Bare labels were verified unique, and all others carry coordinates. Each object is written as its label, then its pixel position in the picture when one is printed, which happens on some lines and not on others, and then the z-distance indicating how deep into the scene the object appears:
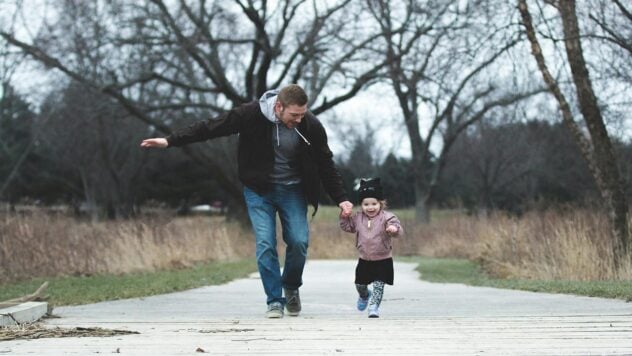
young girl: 14.41
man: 13.31
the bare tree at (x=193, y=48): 51.62
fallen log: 13.38
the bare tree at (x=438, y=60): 29.19
